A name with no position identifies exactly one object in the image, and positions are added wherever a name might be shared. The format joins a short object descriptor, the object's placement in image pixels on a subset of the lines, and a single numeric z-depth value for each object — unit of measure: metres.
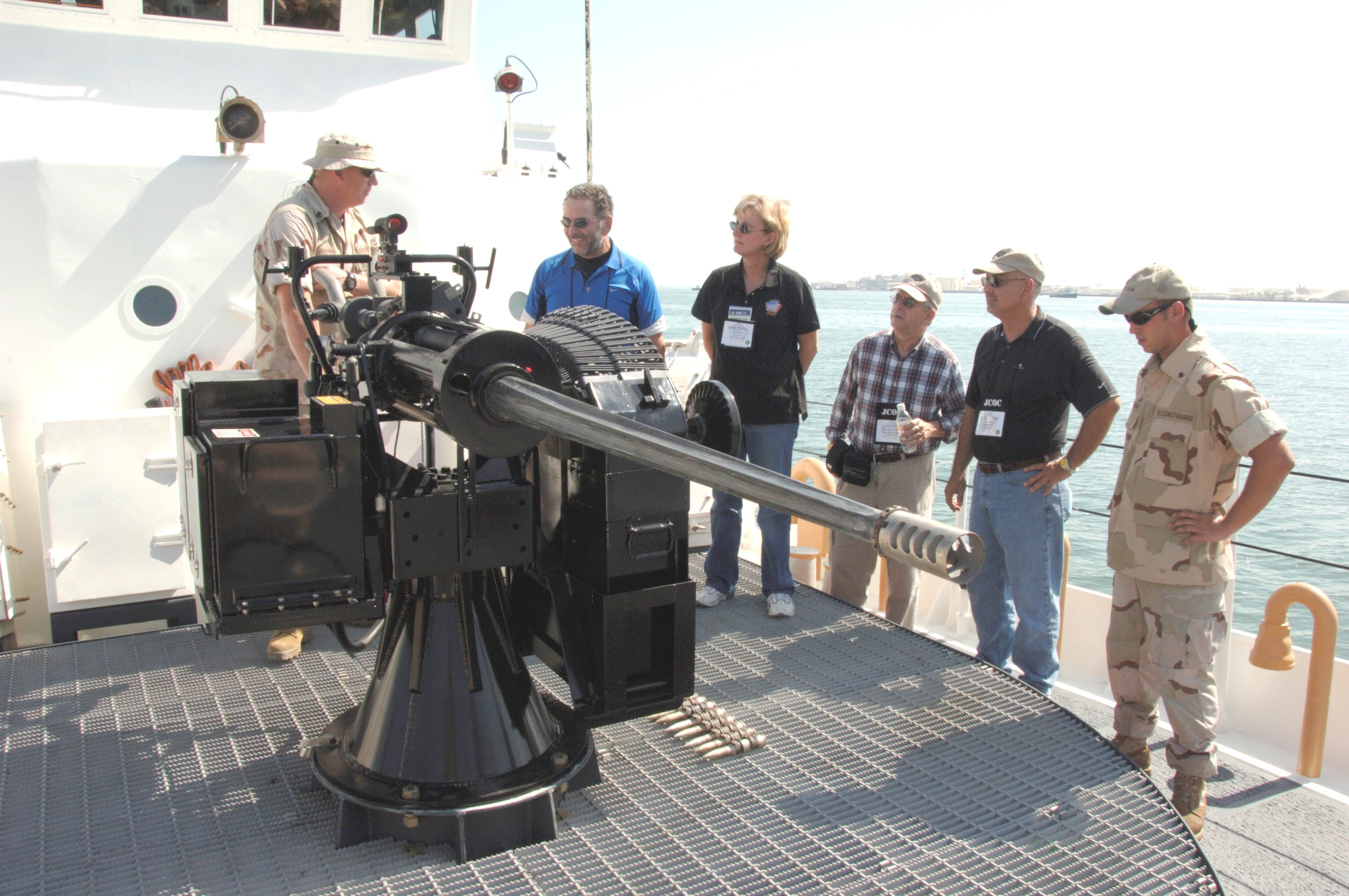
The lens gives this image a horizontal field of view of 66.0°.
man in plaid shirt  4.68
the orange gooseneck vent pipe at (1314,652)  3.81
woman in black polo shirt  4.46
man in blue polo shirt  4.40
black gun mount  2.34
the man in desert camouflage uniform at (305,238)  3.74
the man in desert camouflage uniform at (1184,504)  3.36
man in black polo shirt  3.96
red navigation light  6.98
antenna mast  6.99
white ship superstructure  4.21
